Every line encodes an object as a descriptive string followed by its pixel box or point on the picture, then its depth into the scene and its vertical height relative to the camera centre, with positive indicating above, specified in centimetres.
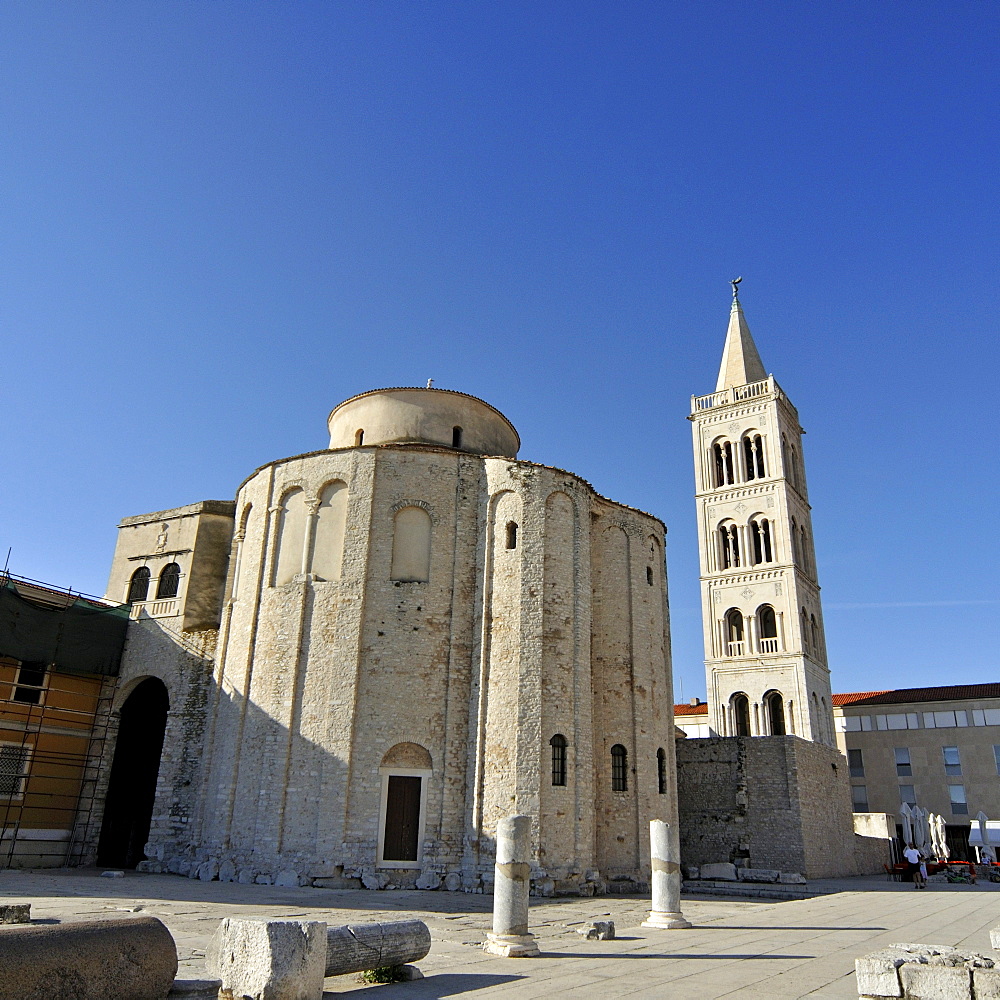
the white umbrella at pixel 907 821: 2639 +11
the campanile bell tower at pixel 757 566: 3806 +1193
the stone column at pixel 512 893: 932 -90
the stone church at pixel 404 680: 1777 +299
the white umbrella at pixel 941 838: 3134 -46
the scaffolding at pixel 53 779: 2039 +54
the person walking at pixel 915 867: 2328 -118
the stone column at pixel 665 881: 1209 -91
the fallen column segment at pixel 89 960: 496 -97
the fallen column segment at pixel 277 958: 630 -115
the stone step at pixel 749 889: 1977 -169
